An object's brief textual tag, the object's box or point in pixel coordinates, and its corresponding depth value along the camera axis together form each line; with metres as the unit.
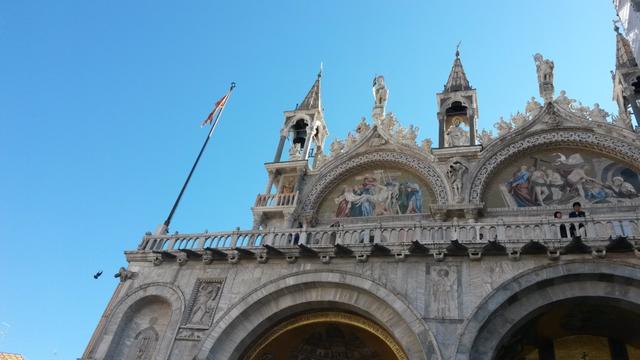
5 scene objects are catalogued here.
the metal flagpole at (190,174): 14.95
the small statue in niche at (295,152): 18.36
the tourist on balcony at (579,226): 10.45
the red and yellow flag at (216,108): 20.41
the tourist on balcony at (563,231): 10.67
